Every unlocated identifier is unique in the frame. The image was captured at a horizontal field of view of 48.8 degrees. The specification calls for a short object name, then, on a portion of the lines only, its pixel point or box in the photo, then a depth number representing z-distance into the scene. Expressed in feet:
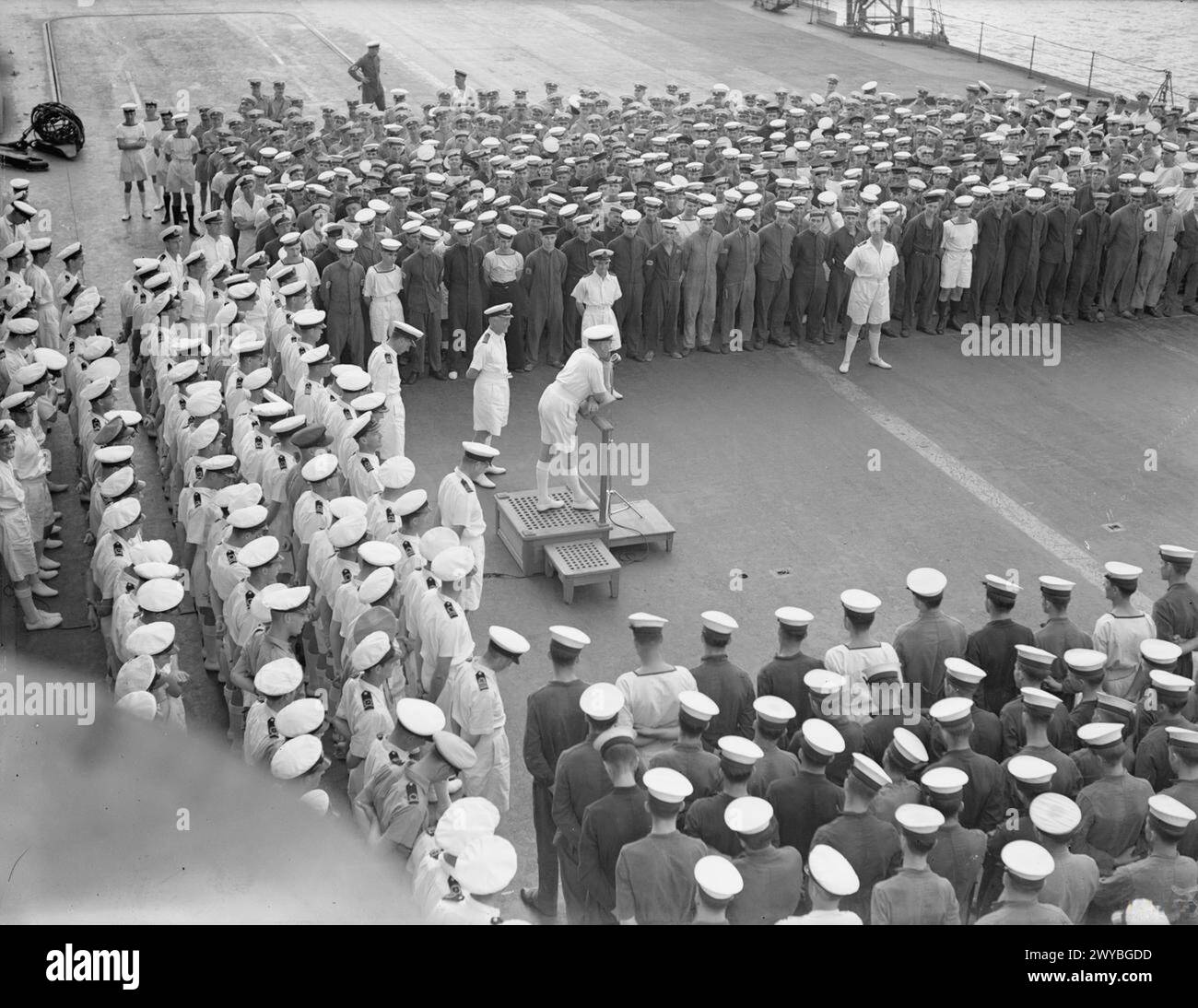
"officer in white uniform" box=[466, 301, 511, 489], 36.96
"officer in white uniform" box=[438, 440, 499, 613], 29.84
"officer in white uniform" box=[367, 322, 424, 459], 36.09
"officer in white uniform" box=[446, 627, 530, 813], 23.36
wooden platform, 34.63
